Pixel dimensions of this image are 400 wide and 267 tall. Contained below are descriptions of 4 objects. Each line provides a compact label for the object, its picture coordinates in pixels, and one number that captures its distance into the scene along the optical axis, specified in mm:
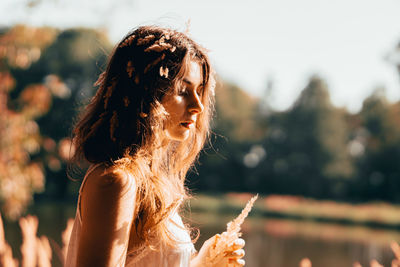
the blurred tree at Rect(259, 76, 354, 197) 30938
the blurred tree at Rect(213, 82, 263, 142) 32656
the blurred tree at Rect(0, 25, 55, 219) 5605
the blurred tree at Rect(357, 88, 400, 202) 28297
